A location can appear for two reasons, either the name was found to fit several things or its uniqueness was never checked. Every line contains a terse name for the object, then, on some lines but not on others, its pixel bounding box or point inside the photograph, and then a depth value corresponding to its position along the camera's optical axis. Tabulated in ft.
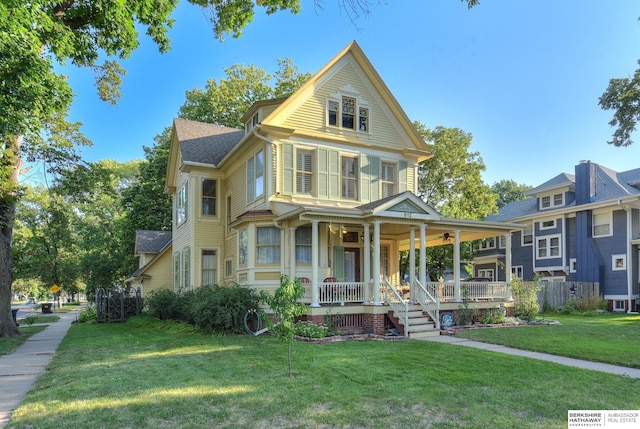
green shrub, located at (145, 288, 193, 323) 59.91
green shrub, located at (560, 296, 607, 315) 81.33
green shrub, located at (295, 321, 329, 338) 42.55
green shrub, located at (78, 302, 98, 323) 79.40
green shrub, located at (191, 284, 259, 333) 45.70
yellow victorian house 47.39
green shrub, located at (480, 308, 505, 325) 52.99
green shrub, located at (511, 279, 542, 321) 58.39
